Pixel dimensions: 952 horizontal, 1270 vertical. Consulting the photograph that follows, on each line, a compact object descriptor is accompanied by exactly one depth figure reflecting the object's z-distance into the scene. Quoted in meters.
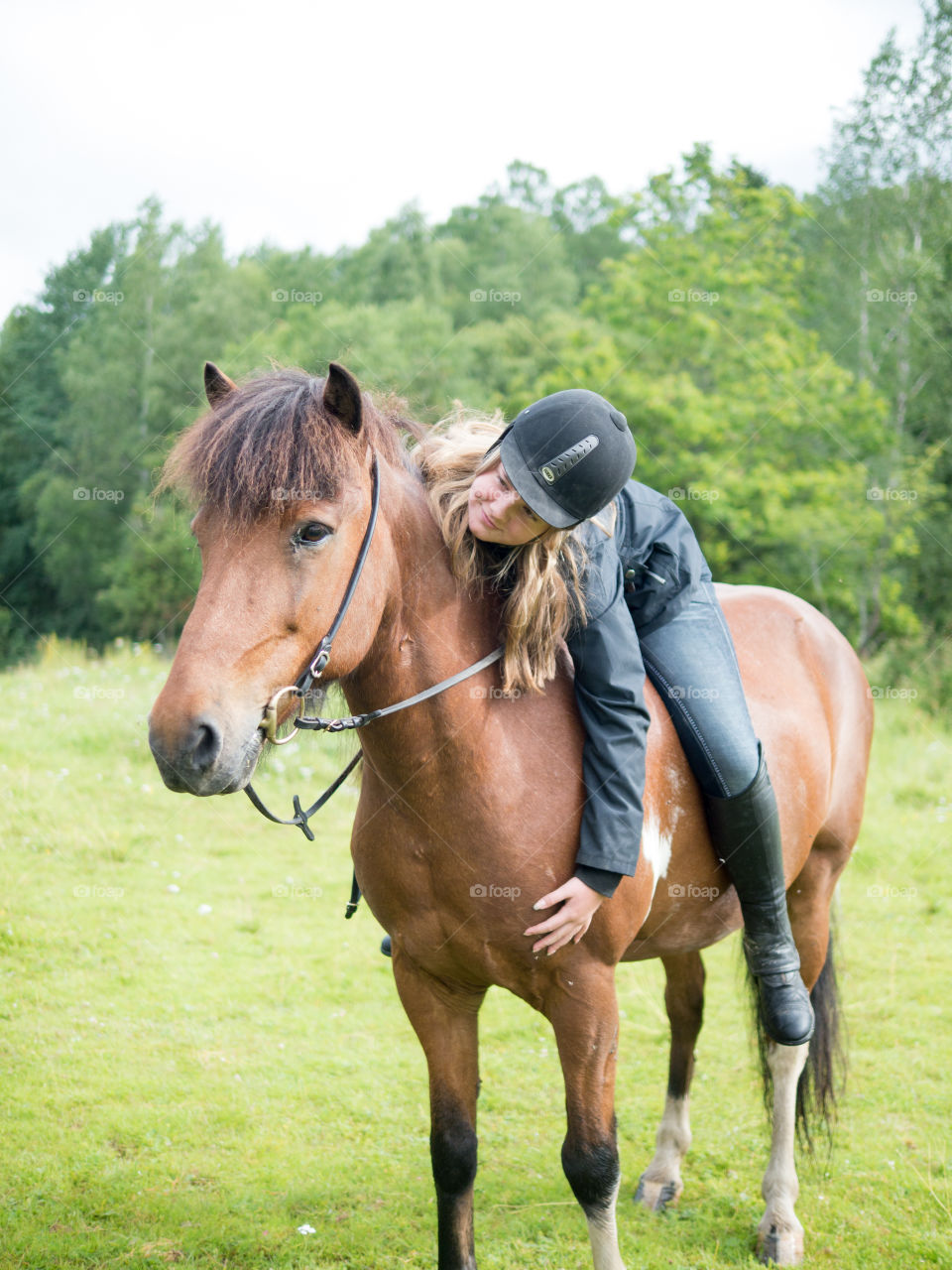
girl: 2.41
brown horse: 2.03
